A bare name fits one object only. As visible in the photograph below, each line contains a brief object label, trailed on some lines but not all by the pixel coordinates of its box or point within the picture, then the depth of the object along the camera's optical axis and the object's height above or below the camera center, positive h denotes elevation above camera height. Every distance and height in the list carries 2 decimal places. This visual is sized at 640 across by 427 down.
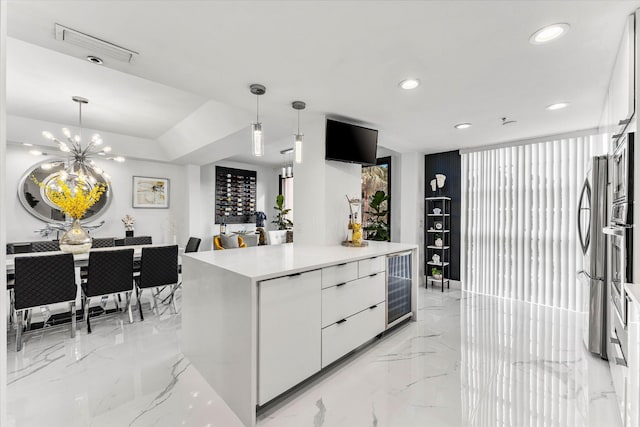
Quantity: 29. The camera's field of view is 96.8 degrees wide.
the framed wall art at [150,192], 5.88 +0.45
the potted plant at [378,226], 4.79 -0.22
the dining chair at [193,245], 4.25 -0.48
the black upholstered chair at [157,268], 3.41 -0.68
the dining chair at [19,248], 3.80 -0.48
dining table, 2.83 -0.52
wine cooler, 2.98 -0.82
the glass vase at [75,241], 3.43 -0.34
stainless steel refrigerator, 2.31 -0.39
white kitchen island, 1.72 -0.73
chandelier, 3.66 +0.83
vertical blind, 3.72 -0.08
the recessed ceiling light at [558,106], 2.75 +1.07
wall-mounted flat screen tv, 3.07 +0.80
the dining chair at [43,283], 2.62 -0.67
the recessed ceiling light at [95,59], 1.93 +1.06
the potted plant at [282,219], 7.22 -0.14
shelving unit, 4.80 -0.39
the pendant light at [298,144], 2.63 +0.65
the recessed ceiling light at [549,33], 1.62 +1.07
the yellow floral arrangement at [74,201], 3.39 +0.15
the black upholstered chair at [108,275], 3.04 -0.69
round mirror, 4.69 +0.34
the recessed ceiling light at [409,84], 2.32 +1.08
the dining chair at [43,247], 4.01 -0.48
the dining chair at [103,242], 4.41 -0.46
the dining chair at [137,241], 4.62 -0.46
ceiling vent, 1.66 +1.06
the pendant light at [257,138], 2.30 +0.61
